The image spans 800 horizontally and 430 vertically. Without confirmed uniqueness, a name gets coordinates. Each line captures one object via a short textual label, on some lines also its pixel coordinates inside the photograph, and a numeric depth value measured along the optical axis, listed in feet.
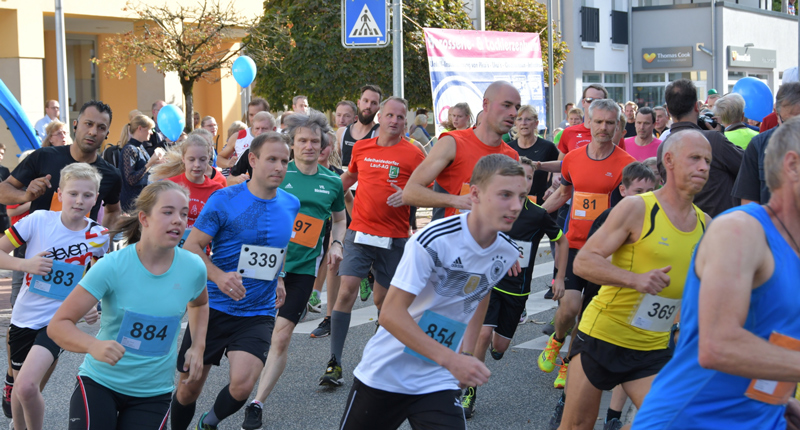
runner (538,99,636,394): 20.24
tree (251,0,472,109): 57.98
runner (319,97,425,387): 20.43
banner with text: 40.96
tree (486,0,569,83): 82.48
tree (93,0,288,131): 55.72
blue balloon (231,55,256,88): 49.60
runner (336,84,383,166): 28.07
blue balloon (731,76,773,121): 34.53
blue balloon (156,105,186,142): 41.01
